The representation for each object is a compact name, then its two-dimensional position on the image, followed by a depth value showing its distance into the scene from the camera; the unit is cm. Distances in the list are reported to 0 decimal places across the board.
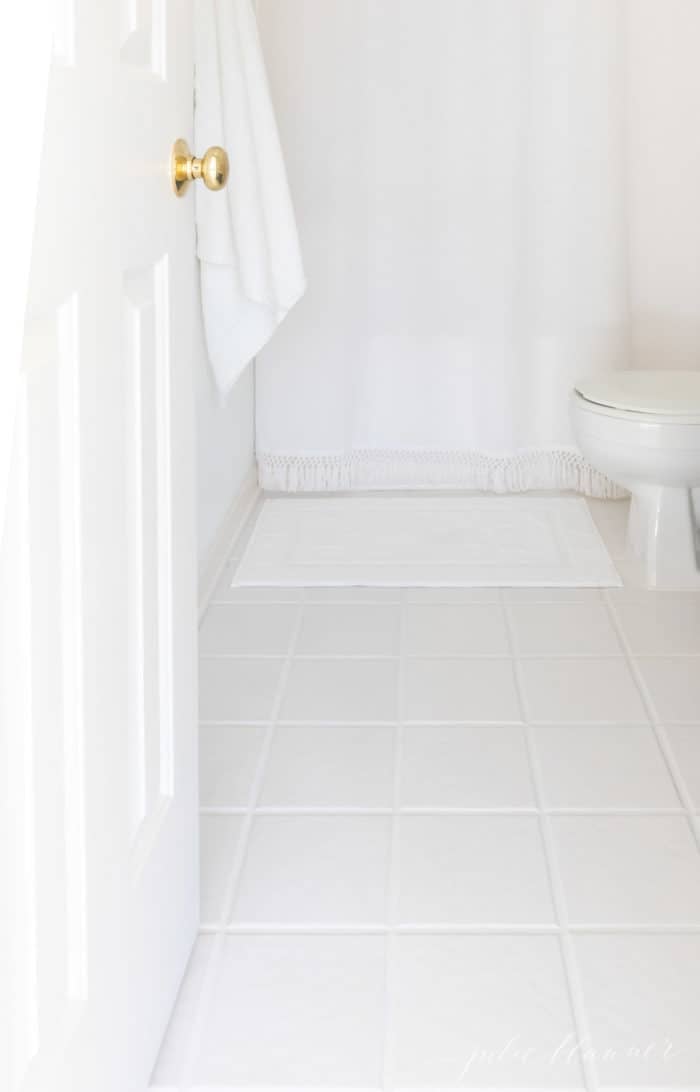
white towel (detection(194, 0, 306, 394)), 291
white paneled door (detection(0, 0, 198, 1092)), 100
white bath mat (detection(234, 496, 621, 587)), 317
